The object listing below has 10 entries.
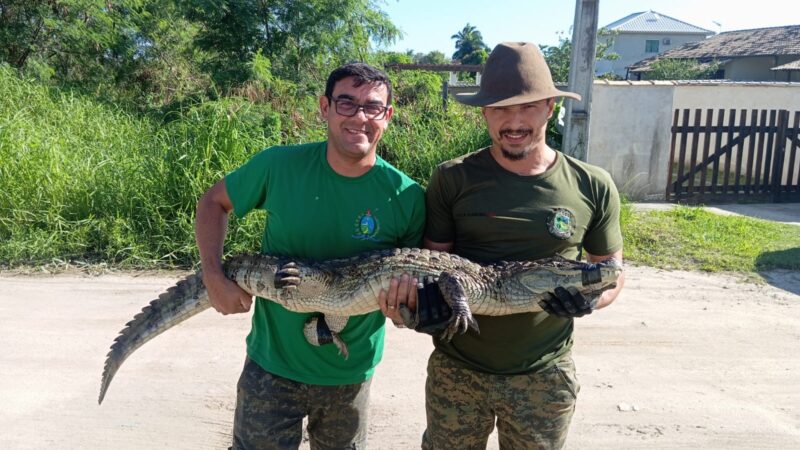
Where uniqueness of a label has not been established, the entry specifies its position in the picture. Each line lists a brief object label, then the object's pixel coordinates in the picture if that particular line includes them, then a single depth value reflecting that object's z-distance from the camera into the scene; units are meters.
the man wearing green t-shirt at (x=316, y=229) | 2.47
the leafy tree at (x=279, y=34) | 10.58
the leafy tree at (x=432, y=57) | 49.50
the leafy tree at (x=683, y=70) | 27.53
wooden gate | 10.21
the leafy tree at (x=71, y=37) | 12.96
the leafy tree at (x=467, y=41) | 63.59
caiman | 2.45
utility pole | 8.34
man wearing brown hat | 2.42
